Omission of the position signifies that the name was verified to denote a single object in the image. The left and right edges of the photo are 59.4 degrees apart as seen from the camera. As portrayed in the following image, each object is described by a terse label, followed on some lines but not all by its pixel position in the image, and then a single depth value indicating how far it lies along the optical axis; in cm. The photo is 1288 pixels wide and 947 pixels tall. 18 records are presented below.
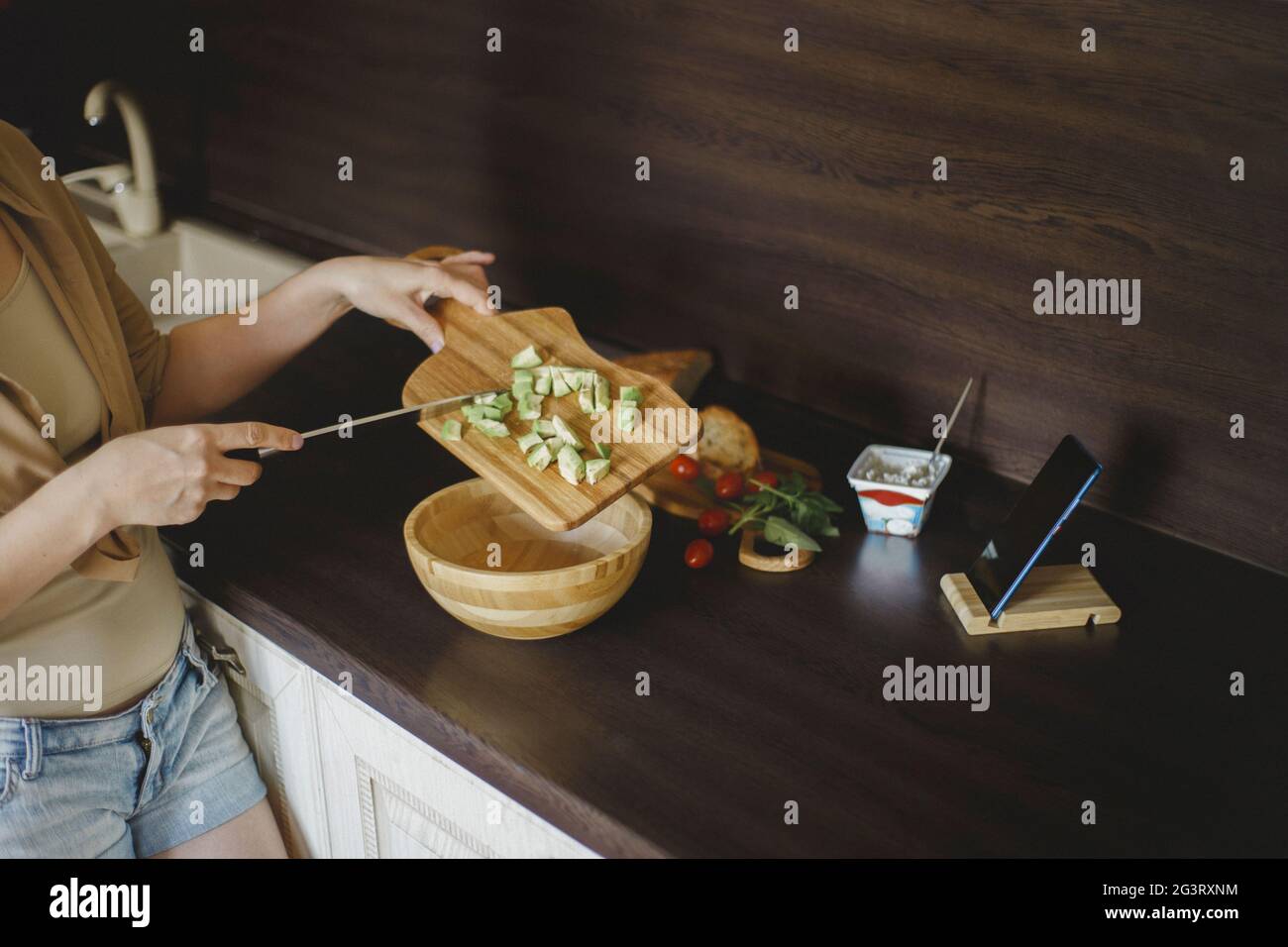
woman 106
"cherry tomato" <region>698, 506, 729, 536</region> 134
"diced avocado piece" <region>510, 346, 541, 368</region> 129
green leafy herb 132
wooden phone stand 119
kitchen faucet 194
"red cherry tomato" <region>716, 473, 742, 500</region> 138
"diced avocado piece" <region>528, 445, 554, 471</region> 115
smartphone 114
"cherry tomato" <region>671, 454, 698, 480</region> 141
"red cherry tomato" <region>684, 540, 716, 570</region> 128
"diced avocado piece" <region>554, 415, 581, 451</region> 117
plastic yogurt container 132
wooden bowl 110
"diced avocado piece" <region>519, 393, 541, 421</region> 122
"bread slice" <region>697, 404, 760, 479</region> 144
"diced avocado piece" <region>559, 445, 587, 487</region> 113
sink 205
